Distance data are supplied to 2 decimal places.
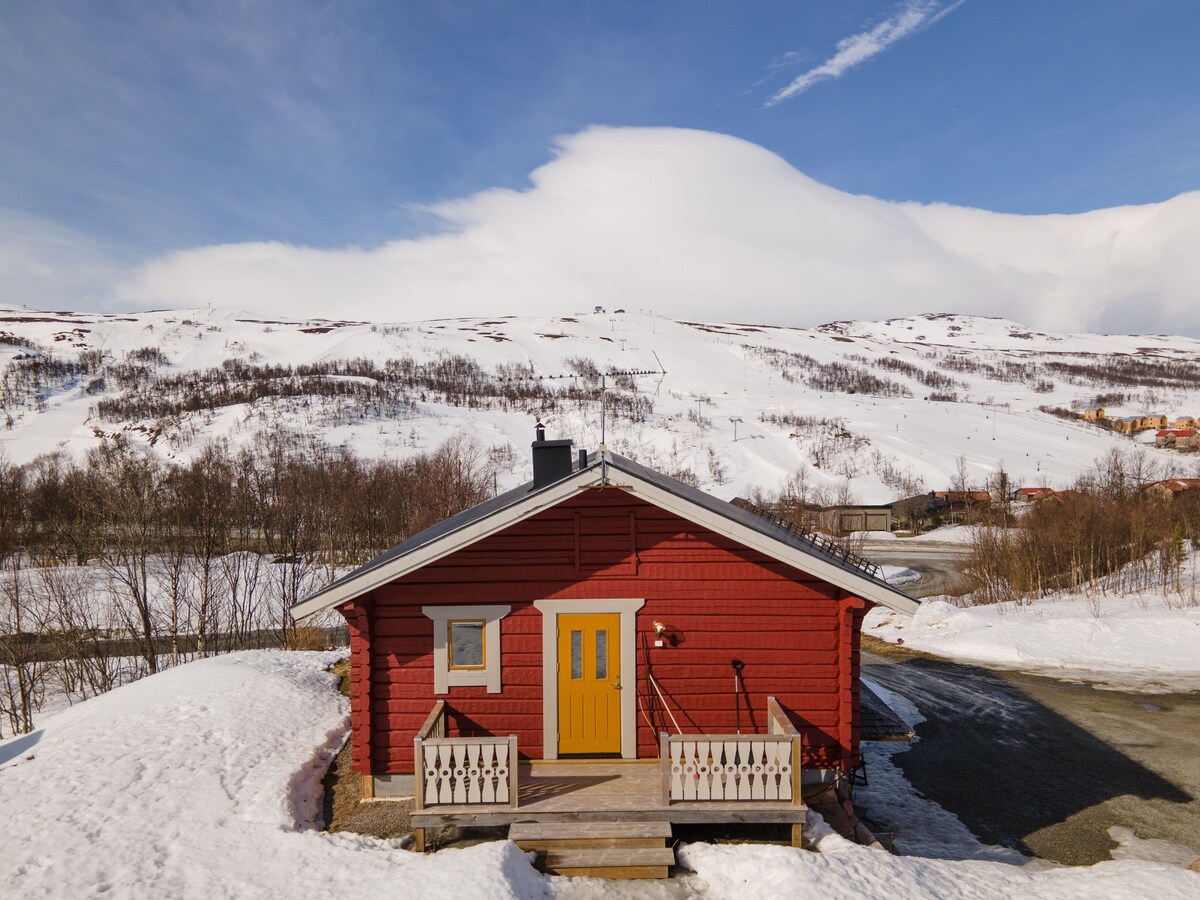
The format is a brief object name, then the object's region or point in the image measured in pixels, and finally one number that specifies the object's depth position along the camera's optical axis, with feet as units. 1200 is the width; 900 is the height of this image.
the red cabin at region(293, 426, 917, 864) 33.68
